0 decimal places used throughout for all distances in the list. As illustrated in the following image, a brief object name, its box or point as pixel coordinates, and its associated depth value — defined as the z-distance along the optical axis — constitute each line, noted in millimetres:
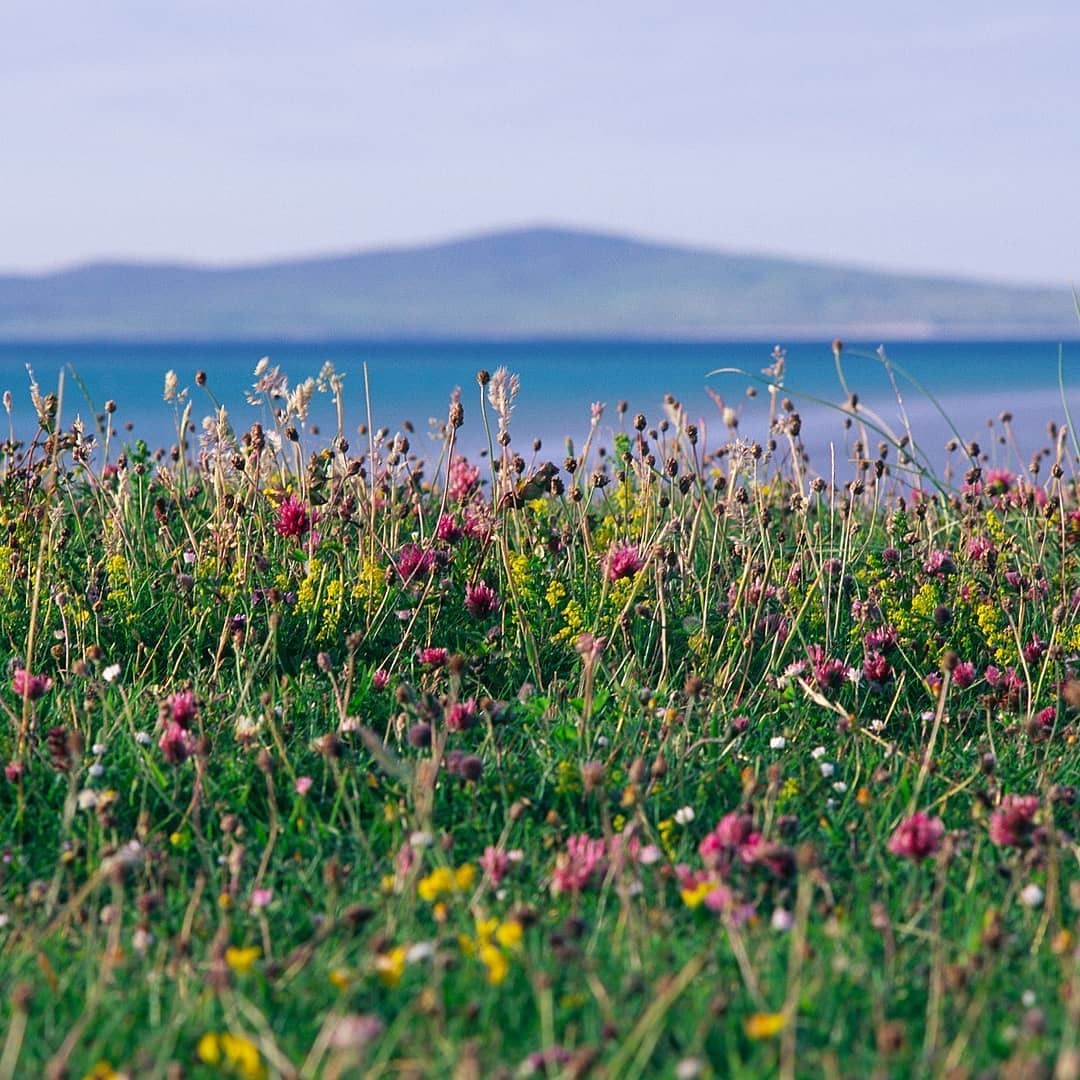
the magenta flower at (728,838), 5207
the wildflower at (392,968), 4348
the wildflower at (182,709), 5945
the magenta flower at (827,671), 7168
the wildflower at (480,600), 7871
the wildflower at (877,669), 7477
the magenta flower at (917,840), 4875
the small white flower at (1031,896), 4941
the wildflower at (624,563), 7945
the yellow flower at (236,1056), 3820
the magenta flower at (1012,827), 5227
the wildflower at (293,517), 8320
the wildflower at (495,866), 5215
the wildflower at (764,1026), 3787
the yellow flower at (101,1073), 3922
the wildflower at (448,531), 8703
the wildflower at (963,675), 7539
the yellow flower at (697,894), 4832
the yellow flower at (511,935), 4395
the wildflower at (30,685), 6152
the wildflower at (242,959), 4285
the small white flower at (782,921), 4680
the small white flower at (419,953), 4437
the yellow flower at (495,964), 4246
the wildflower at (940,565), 8491
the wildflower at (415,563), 8094
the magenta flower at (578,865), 5195
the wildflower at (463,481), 9923
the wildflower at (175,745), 5848
